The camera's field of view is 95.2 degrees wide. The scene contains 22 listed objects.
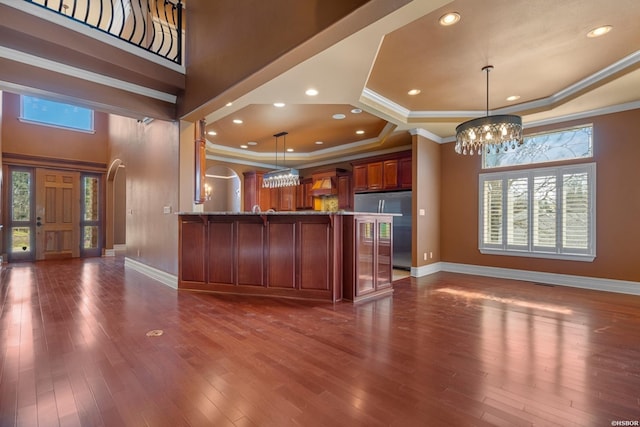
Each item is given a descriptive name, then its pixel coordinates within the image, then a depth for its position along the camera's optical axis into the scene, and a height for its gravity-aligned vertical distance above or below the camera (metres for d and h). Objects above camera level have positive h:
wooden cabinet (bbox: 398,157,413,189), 6.23 +0.87
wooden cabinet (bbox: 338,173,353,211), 7.65 +0.54
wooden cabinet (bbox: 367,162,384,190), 6.80 +0.87
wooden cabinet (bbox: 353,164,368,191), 7.15 +0.87
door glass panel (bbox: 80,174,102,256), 7.89 -0.10
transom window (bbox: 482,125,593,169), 4.82 +1.12
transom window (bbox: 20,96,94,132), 7.05 +2.49
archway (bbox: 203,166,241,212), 11.19 +0.89
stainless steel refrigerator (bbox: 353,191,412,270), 5.96 -0.15
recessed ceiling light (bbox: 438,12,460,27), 2.59 +1.76
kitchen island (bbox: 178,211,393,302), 3.81 -0.58
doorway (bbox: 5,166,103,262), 6.88 -0.04
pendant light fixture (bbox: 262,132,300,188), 6.35 +0.80
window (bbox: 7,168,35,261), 6.83 -0.09
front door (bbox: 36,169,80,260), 7.16 -0.04
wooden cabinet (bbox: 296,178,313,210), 8.68 +0.53
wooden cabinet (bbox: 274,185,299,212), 8.95 +0.44
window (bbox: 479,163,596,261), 4.74 +0.01
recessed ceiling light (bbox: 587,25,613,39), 2.75 +1.75
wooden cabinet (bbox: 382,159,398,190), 6.51 +0.88
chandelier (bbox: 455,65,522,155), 3.46 +1.02
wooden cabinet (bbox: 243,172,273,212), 8.49 +0.61
